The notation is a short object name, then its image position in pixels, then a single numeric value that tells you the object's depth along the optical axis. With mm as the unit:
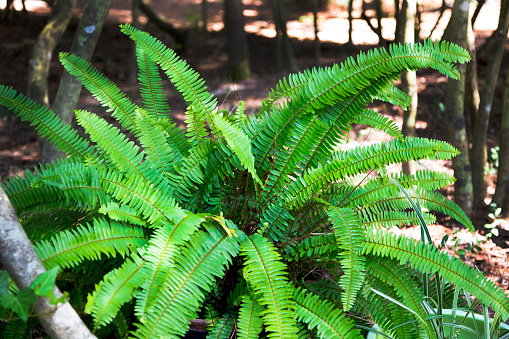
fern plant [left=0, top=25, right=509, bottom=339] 1687
